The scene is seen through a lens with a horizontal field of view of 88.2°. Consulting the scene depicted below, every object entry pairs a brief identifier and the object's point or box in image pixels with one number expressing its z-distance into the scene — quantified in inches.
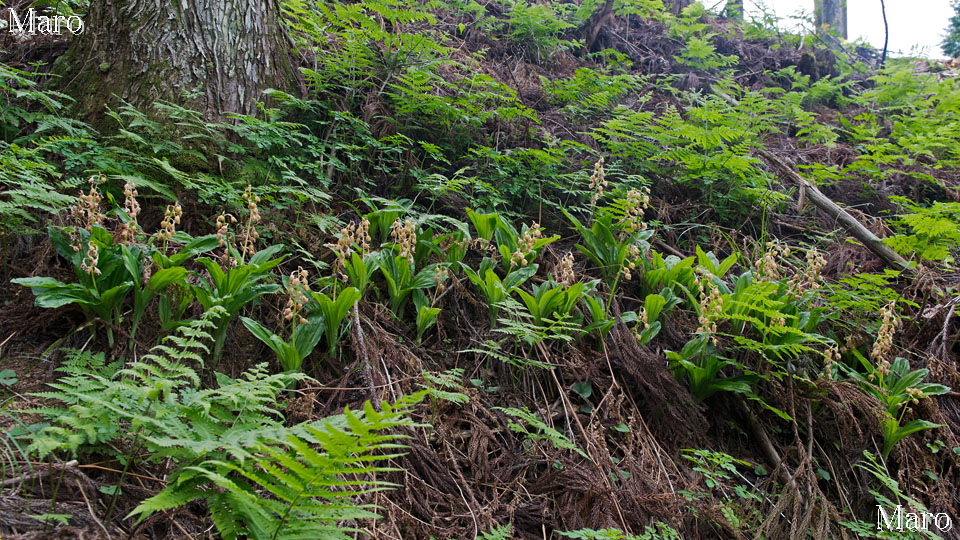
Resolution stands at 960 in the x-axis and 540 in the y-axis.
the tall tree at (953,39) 525.3
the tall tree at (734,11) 442.6
